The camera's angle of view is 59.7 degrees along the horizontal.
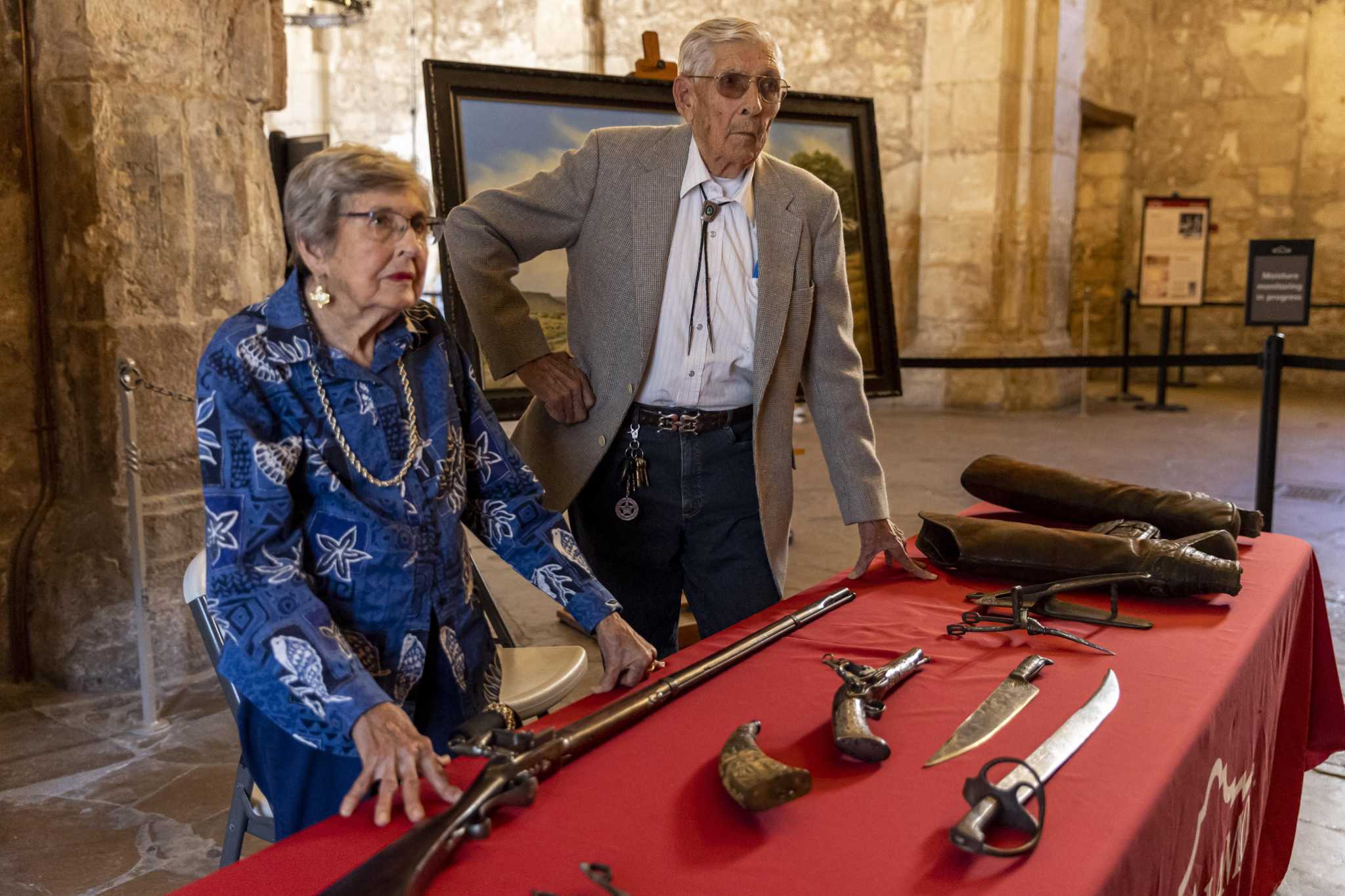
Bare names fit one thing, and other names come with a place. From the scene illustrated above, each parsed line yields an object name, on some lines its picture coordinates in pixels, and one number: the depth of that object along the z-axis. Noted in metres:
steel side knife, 1.43
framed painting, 3.96
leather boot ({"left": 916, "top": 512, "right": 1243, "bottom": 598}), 2.01
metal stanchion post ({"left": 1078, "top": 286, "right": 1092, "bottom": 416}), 9.48
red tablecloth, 1.15
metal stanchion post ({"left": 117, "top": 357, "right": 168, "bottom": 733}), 3.40
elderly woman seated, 1.42
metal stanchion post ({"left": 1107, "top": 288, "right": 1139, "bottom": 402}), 10.18
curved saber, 1.17
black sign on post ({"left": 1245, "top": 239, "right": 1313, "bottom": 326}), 6.38
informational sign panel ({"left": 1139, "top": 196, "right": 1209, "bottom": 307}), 9.47
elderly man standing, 2.32
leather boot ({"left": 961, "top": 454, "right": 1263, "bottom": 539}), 2.37
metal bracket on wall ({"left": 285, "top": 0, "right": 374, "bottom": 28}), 10.77
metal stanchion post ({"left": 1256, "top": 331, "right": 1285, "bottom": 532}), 4.53
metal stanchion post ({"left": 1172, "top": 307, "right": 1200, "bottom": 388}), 11.26
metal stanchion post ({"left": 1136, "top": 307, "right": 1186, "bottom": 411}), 9.62
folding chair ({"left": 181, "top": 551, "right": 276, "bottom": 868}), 1.89
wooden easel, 4.09
